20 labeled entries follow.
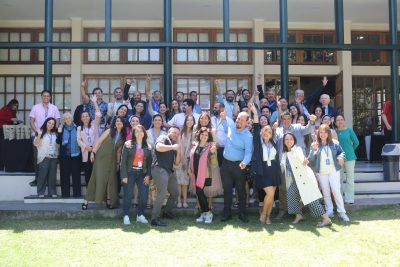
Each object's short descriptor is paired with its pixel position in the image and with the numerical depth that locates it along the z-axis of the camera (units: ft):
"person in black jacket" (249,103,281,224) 21.85
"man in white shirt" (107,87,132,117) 26.66
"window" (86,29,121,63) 41.81
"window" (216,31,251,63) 42.45
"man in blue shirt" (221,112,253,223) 21.86
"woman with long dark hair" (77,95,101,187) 24.39
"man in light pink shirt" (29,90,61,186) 26.45
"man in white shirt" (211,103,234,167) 23.89
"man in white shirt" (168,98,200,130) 25.39
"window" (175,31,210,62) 42.32
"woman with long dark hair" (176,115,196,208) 23.49
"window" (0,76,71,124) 41.68
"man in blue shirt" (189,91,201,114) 27.92
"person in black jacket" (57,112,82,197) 24.91
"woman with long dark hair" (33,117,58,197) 25.20
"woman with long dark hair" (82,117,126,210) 23.30
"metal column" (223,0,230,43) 28.89
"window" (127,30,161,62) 41.93
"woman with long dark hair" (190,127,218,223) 22.07
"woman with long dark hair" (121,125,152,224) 21.77
